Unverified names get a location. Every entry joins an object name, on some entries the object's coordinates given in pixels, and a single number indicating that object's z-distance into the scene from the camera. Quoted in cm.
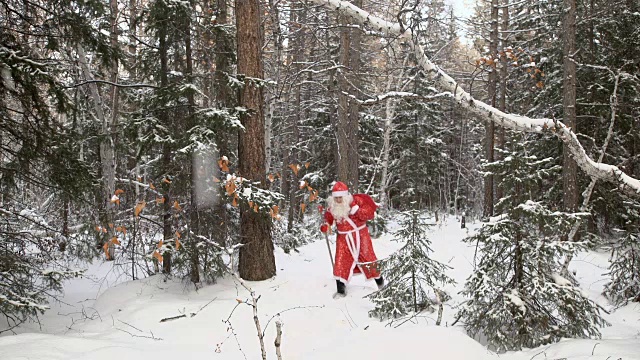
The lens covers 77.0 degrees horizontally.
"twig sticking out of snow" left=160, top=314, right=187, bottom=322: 556
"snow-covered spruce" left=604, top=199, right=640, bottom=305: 590
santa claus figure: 688
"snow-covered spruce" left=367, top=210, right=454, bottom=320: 540
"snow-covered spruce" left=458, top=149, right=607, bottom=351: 423
